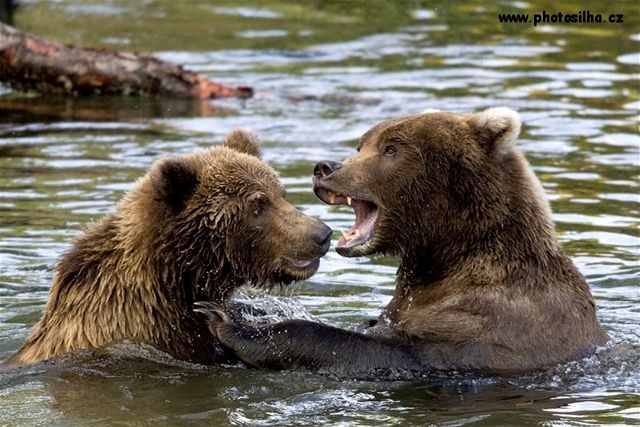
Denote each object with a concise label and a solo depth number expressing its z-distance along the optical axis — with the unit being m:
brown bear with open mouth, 17.28
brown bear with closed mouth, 17.42
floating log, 33.62
